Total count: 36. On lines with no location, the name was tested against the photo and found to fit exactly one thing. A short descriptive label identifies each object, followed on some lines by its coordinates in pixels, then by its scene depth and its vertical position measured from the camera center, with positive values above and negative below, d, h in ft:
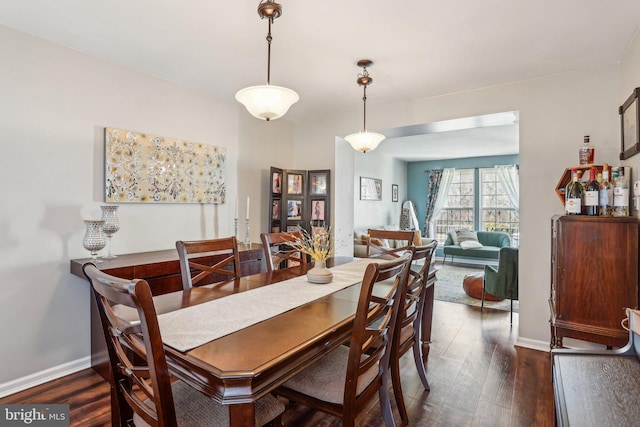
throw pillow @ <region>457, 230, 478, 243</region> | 23.87 -1.53
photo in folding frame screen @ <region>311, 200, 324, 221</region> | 13.94 +0.13
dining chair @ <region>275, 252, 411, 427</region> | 4.17 -2.39
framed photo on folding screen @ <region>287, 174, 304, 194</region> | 13.88 +1.23
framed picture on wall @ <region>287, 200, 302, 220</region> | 13.89 +0.17
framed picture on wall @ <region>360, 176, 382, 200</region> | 22.49 +1.76
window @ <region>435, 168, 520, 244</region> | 24.41 +0.61
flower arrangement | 6.94 -0.76
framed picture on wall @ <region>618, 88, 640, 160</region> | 7.14 +2.07
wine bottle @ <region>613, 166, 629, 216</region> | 7.02 +0.42
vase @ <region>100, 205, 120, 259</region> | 8.42 -0.21
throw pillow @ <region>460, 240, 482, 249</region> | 22.86 -2.09
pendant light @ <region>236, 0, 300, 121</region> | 6.13 +2.21
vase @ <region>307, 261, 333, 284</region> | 6.72 -1.27
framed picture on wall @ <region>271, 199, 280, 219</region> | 13.29 +0.16
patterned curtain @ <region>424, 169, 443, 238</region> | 26.84 +1.70
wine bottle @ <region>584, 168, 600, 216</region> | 7.18 +0.43
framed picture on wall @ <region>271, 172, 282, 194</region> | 13.21 +1.23
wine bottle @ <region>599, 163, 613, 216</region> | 7.27 +0.37
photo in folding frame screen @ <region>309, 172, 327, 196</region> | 13.92 +1.28
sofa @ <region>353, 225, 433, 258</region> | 18.48 -1.73
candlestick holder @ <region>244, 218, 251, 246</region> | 12.00 -1.01
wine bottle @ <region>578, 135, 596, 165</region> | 8.43 +1.55
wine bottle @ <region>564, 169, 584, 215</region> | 7.33 +0.42
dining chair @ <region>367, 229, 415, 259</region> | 9.45 -0.71
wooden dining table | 3.19 -1.52
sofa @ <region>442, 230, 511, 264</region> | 22.55 -2.07
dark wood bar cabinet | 6.64 -1.29
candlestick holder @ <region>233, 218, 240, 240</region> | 11.86 -0.52
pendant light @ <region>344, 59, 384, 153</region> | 9.70 +2.22
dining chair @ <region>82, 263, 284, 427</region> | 3.06 -1.84
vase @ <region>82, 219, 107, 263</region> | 7.95 -0.61
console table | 7.69 -1.46
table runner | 4.04 -1.47
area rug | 14.02 -3.76
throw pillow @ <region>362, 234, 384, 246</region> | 17.12 -1.44
